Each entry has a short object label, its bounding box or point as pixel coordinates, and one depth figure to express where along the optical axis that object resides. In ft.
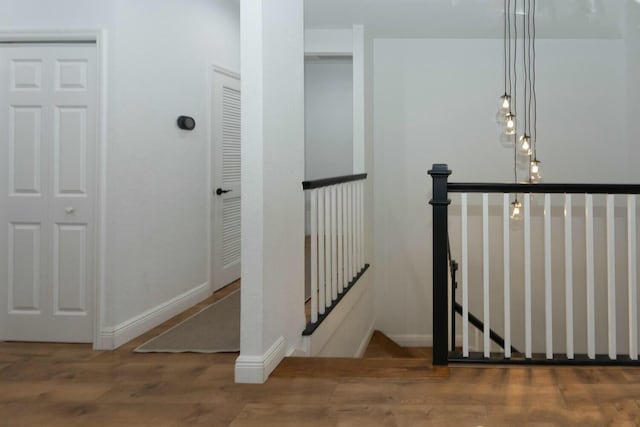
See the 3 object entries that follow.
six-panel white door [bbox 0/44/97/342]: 12.56
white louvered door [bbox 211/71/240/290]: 17.95
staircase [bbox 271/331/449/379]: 10.21
